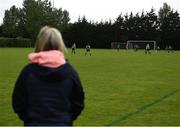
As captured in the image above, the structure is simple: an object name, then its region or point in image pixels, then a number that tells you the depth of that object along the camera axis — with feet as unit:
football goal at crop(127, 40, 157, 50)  336.29
